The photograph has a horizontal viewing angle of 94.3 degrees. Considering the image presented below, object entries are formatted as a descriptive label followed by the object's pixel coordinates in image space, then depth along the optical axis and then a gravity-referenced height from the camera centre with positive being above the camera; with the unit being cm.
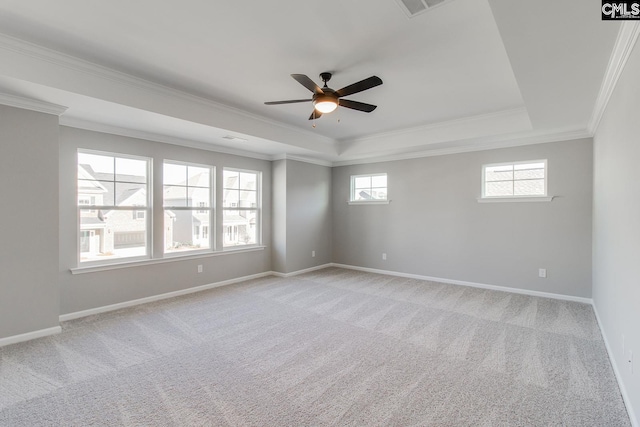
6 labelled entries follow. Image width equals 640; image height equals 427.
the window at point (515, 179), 460 +51
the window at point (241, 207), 547 +8
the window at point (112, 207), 387 +7
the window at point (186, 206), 468 +10
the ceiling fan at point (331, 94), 268 +116
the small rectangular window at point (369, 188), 632 +52
